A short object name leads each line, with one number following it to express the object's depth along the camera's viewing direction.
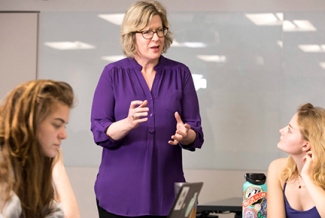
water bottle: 4.60
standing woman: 4.83
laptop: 4.07
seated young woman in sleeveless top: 4.90
